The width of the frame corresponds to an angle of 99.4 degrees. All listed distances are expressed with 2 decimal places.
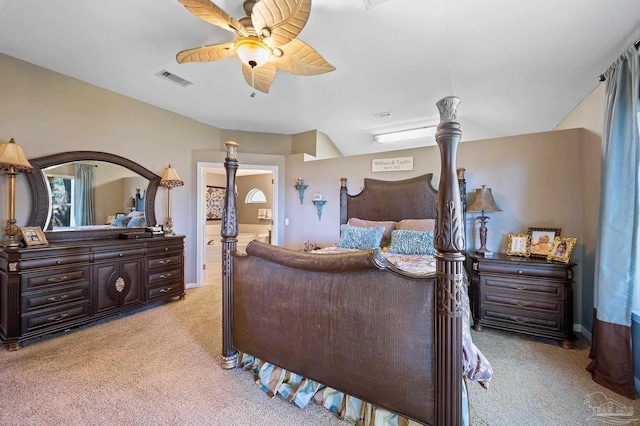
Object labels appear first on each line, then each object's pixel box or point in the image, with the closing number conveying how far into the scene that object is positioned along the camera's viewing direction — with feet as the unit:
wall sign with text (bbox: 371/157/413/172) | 12.71
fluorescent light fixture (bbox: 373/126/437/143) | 15.44
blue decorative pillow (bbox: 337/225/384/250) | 11.34
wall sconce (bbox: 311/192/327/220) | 15.05
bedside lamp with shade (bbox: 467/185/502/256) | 10.05
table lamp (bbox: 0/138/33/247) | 8.68
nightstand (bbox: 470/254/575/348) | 8.42
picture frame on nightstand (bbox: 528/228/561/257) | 9.34
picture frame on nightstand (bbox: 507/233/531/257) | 9.71
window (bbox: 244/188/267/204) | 25.40
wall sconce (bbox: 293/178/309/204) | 15.65
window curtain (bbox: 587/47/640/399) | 6.29
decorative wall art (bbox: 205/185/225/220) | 25.14
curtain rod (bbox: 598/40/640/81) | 6.42
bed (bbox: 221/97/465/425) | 4.28
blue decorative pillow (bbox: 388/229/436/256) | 10.32
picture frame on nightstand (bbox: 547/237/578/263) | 8.70
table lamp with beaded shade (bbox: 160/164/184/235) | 13.39
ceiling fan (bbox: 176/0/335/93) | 5.61
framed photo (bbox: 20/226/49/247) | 9.02
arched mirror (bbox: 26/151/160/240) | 10.12
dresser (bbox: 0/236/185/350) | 8.22
